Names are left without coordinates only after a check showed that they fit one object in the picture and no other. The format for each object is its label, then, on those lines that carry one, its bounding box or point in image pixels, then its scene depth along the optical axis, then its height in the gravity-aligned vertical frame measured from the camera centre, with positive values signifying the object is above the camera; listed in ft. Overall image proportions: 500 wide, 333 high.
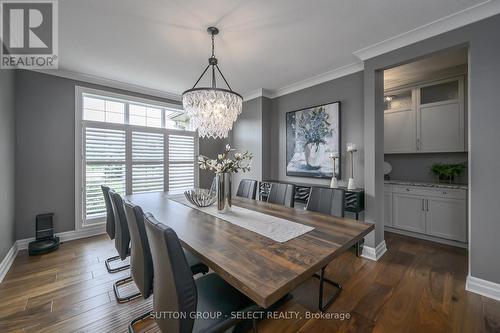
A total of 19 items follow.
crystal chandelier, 7.23 +2.16
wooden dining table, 3.10 -1.67
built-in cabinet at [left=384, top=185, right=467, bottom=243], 9.42 -2.26
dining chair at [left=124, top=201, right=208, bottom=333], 4.44 -1.91
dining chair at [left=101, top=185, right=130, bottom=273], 7.47 -2.17
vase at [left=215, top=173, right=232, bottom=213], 6.82 -0.89
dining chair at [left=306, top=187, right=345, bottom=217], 6.86 -1.25
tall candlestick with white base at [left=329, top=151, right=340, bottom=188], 10.17 -0.13
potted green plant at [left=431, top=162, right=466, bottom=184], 10.37 -0.26
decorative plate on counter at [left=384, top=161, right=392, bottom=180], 12.74 -0.24
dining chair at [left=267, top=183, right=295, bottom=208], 8.54 -1.24
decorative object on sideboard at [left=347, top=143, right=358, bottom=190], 9.64 +0.23
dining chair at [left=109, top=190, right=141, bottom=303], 6.11 -2.02
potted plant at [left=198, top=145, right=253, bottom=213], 6.71 -0.38
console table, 8.96 -1.56
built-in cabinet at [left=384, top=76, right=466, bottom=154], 10.34 +2.61
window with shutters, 11.16 +1.06
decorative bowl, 7.55 -1.21
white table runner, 4.90 -1.60
